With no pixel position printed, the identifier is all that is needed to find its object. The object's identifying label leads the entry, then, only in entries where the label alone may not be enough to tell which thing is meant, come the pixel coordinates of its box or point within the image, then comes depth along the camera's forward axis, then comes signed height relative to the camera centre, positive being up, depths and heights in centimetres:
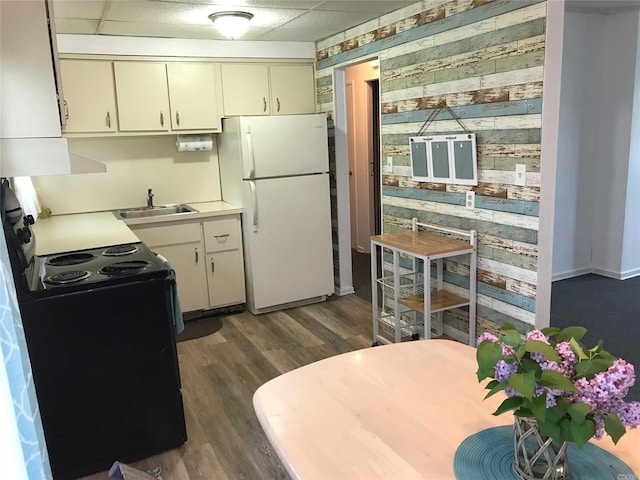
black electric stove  220 -89
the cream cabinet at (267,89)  436 +50
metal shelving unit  311 -96
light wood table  113 -68
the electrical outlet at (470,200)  313 -36
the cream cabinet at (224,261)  420 -90
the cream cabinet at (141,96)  397 +44
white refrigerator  406 -44
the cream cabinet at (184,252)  398 -78
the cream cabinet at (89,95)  382 +45
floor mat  396 -139
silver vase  101 -63
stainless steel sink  430 -49
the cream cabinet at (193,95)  414 +45
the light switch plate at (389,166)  386 -17
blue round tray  106 -68
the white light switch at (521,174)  276 -19
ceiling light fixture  331 +82
